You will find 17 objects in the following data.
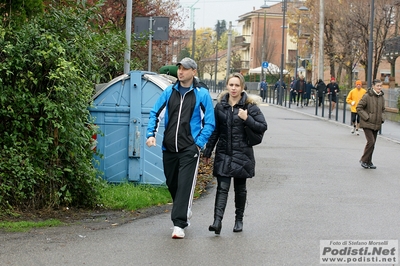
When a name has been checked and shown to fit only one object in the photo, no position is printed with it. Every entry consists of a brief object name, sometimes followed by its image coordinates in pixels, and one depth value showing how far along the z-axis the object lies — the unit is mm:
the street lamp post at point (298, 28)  59616
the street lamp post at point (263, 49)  56281
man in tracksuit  7617
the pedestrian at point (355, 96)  22422
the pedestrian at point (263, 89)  53875
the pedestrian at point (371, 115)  14242
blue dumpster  10320
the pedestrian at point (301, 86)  43594
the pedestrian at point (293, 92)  44538
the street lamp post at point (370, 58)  27992
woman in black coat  7754
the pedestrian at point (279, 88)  45672
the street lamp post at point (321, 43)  45375
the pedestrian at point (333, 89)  36562
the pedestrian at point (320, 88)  38188
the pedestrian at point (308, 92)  43844
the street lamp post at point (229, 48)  72750
